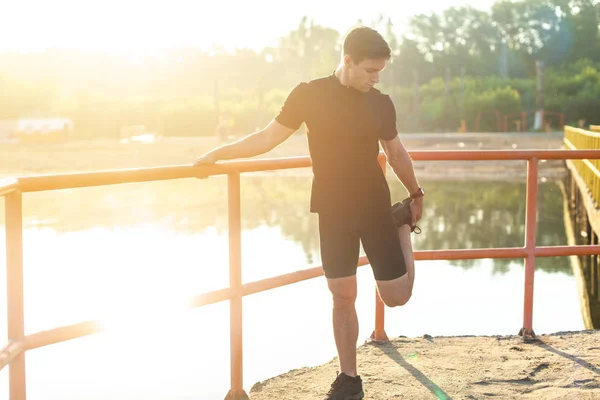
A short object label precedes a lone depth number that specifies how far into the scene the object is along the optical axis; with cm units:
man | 341
